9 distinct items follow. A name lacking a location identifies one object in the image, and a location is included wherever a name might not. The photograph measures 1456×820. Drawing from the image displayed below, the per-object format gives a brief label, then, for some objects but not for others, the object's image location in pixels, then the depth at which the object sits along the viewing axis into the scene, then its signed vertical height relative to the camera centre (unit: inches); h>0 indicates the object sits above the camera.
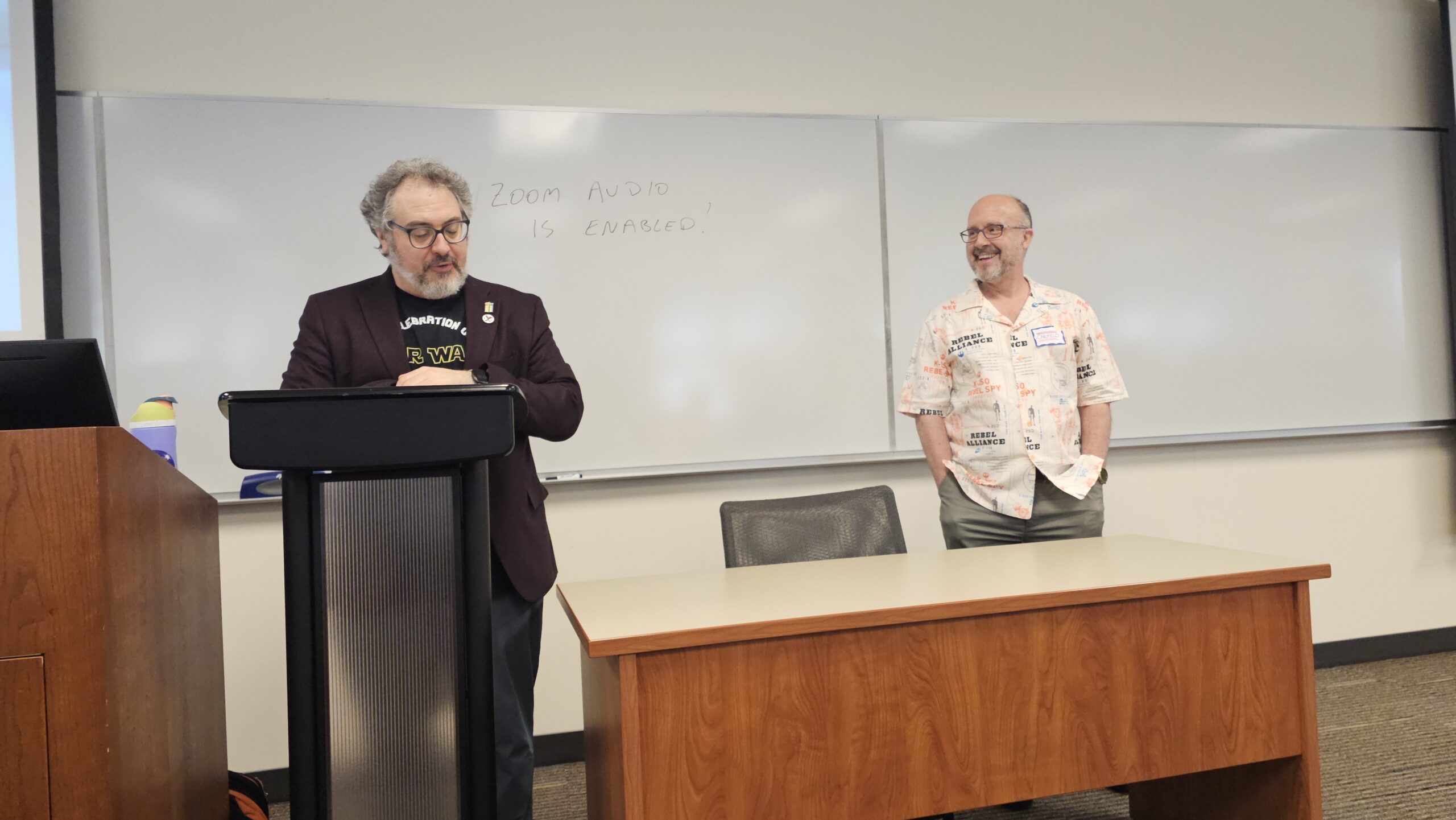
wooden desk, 53.5 -17.8
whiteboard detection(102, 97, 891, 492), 101.7 +20.9
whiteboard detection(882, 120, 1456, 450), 122.9 +20.5
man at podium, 64.7 +6.2
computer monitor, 40.6 +2.7
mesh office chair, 84.0 -10.7
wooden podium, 34.7 -7.2
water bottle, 63.3 +1.1
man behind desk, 90.2 +0.7
